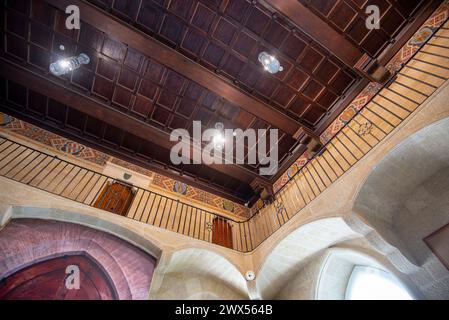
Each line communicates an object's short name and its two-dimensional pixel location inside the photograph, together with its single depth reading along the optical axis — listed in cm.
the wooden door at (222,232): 580
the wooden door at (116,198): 530
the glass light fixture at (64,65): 475
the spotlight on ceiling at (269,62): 507
